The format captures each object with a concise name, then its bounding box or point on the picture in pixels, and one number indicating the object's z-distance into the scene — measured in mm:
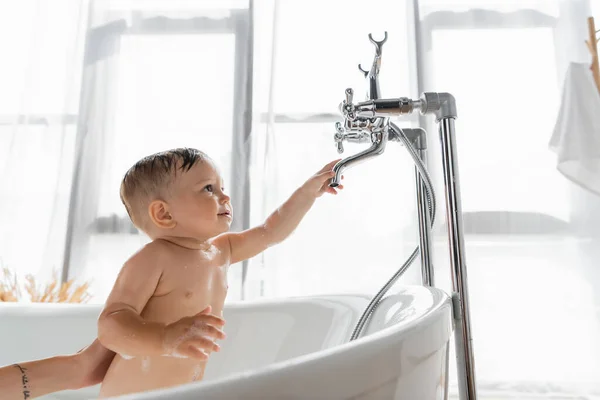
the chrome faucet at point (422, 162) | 737
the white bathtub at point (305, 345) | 360
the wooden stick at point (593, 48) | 1657
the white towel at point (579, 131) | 1622
